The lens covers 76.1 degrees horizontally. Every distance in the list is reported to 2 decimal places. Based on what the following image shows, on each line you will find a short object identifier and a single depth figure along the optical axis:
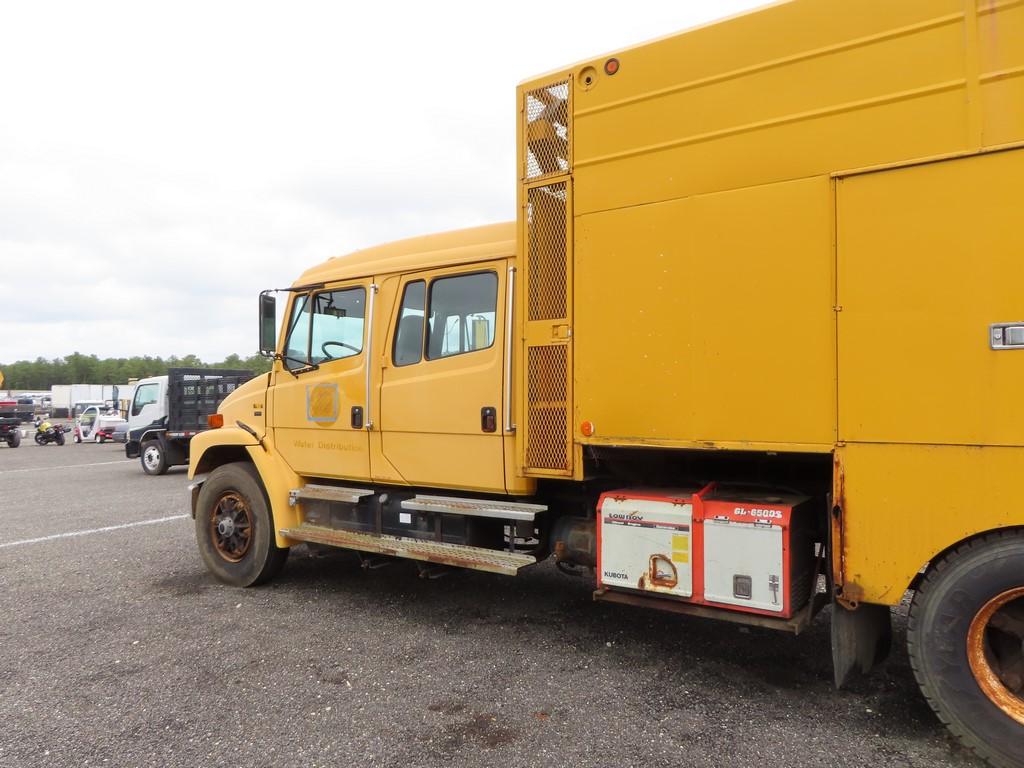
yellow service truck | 2.71
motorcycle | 28.20
